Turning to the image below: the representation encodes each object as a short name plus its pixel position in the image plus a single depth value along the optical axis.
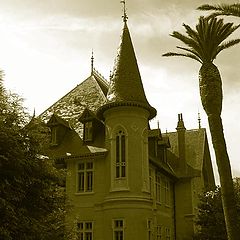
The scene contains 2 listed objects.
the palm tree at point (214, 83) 17.25
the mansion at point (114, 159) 27.33
